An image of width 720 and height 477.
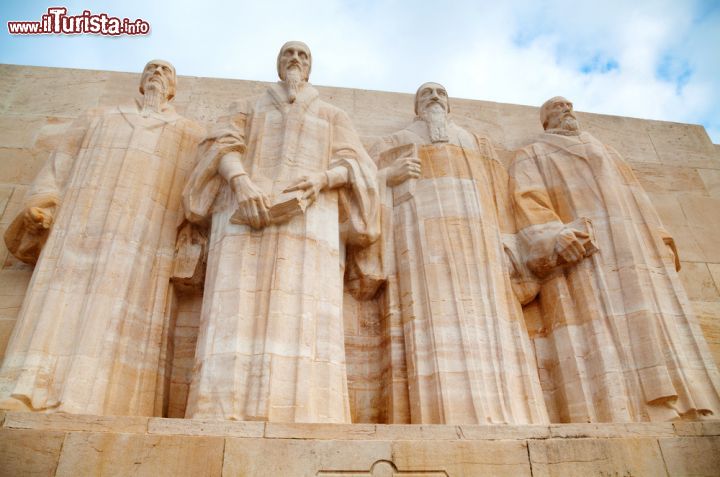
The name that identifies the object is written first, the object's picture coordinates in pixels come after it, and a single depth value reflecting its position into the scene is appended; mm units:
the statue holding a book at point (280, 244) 5441
